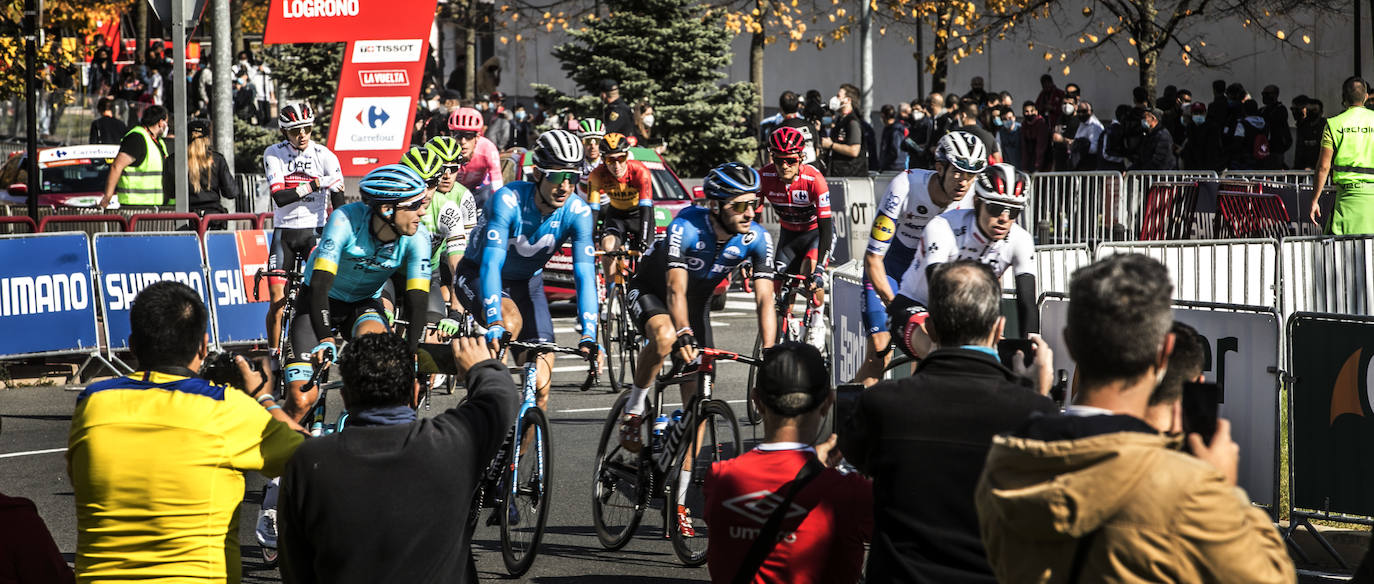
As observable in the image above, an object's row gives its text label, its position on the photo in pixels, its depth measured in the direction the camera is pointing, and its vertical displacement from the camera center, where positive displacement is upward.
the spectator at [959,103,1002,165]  15.76 +1.40
